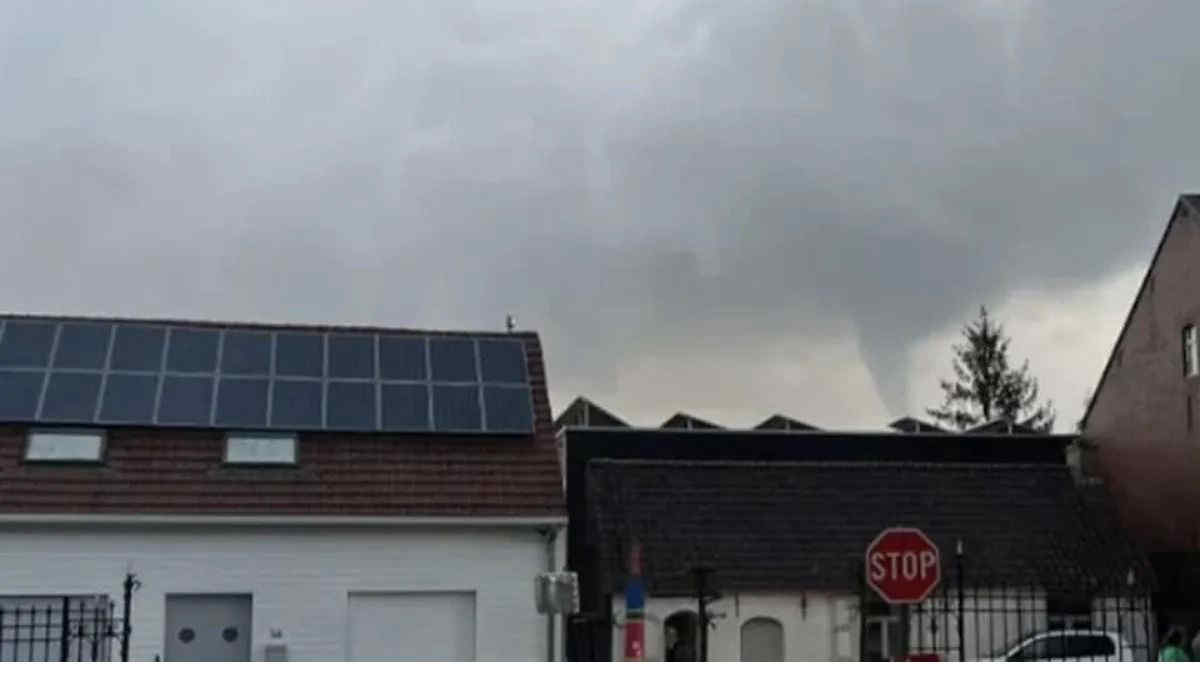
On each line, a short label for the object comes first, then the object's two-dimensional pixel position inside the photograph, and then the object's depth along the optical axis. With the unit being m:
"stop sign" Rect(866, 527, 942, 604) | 9.89
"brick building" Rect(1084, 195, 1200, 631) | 27.12
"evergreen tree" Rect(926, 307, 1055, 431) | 51.19
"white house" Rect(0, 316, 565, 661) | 20.64
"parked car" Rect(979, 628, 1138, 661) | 18.30
